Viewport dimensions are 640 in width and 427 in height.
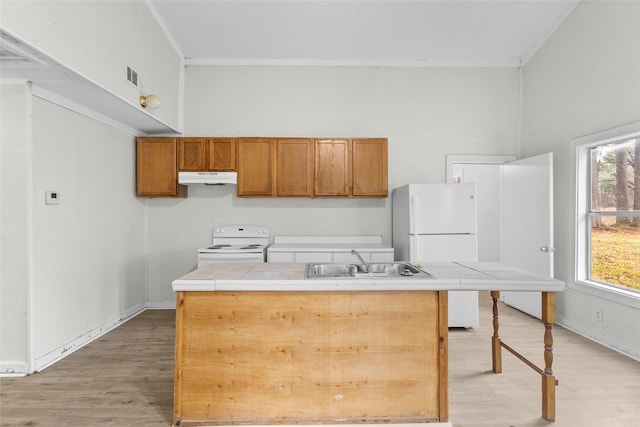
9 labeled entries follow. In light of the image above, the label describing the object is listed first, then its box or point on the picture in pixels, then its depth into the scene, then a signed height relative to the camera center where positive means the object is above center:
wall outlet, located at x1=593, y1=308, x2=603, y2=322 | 3.18 -1.00
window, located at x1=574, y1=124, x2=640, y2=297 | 3.00 +0.02
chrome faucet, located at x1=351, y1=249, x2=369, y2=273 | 2.26 -0.38
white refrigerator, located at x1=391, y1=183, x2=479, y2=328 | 3.52 -0.17
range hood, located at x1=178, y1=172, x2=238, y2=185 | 3.84 +0.42
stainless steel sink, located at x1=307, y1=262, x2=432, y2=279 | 2.19 -0.40
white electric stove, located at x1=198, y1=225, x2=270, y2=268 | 4.23 -0.30
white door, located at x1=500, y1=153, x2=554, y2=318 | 3.54 -0.09
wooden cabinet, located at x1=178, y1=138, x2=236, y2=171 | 3.92 +0.73
